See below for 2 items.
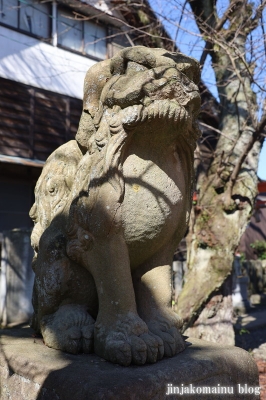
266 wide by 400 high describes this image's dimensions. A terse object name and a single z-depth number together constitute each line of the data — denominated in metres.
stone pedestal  1.51
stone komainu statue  1.82
